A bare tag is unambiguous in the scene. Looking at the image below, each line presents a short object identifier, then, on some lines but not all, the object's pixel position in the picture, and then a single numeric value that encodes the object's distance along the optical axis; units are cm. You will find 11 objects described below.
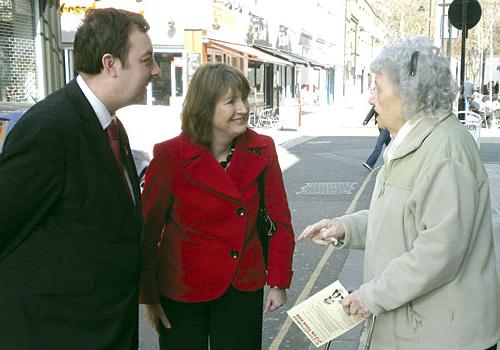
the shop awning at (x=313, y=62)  3520
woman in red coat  254
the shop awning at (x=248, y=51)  2119
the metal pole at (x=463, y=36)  996
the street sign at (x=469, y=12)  1040
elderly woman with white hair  198
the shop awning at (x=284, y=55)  2833
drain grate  1000
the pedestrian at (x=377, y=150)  1184
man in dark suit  180
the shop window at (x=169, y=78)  2039
